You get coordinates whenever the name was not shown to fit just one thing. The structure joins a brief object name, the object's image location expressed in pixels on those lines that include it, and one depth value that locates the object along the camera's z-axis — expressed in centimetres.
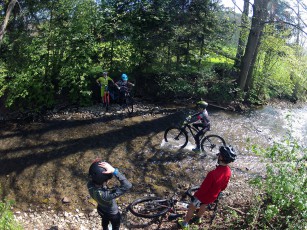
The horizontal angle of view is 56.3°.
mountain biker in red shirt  537
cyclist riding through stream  977
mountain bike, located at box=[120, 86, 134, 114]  1353
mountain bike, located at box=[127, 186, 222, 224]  647
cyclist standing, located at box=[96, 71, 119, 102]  1316
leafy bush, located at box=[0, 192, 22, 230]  382
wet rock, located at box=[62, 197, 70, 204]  747
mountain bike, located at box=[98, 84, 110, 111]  1355
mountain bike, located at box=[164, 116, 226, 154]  1034
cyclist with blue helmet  1338
